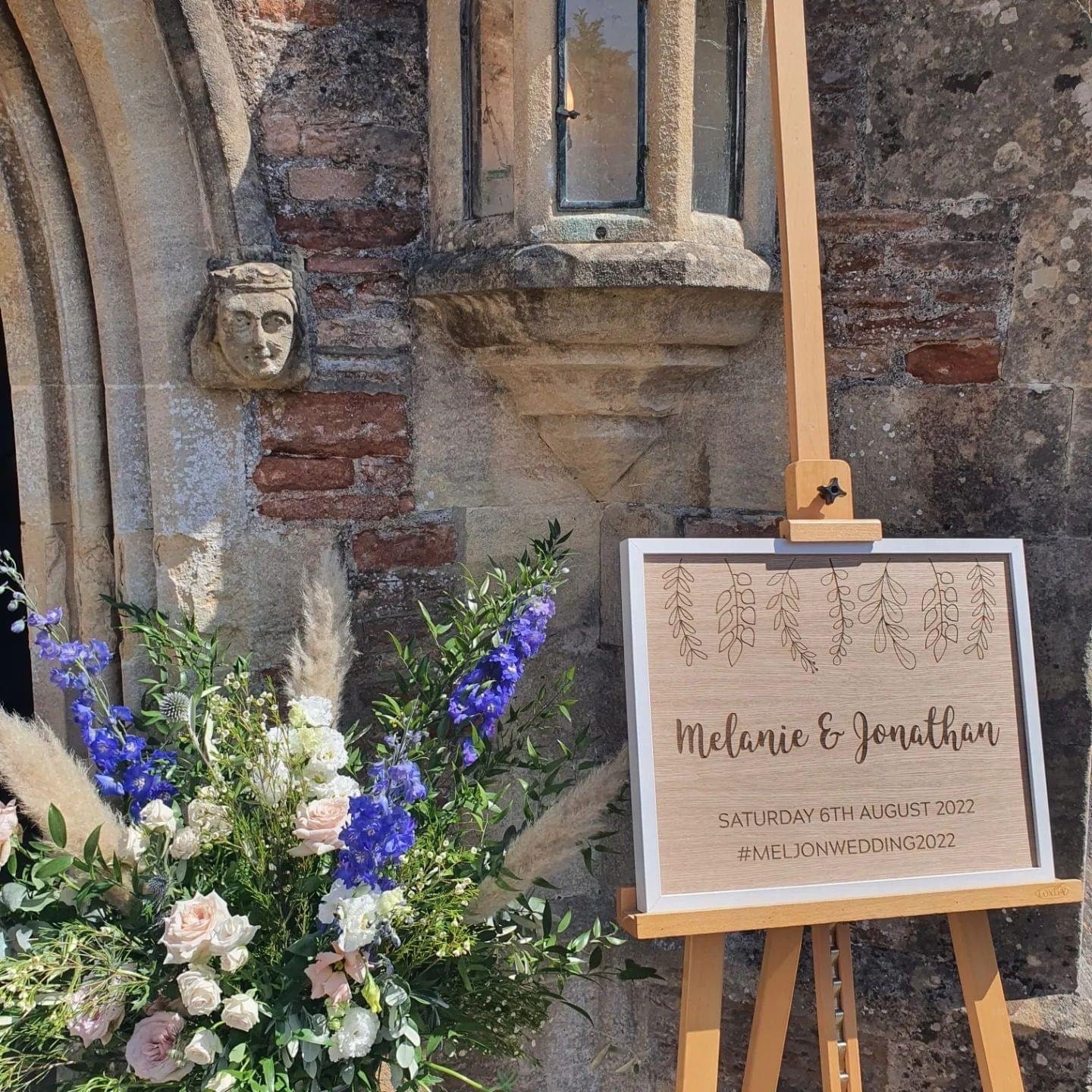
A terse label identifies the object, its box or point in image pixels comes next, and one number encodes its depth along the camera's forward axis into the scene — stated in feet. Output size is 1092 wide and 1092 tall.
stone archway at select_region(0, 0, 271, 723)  5.91
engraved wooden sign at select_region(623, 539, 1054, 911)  4.98
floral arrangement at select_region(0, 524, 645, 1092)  4.53
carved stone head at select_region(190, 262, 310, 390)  5.93
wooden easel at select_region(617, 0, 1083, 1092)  5.17
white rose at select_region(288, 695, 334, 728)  4.84
